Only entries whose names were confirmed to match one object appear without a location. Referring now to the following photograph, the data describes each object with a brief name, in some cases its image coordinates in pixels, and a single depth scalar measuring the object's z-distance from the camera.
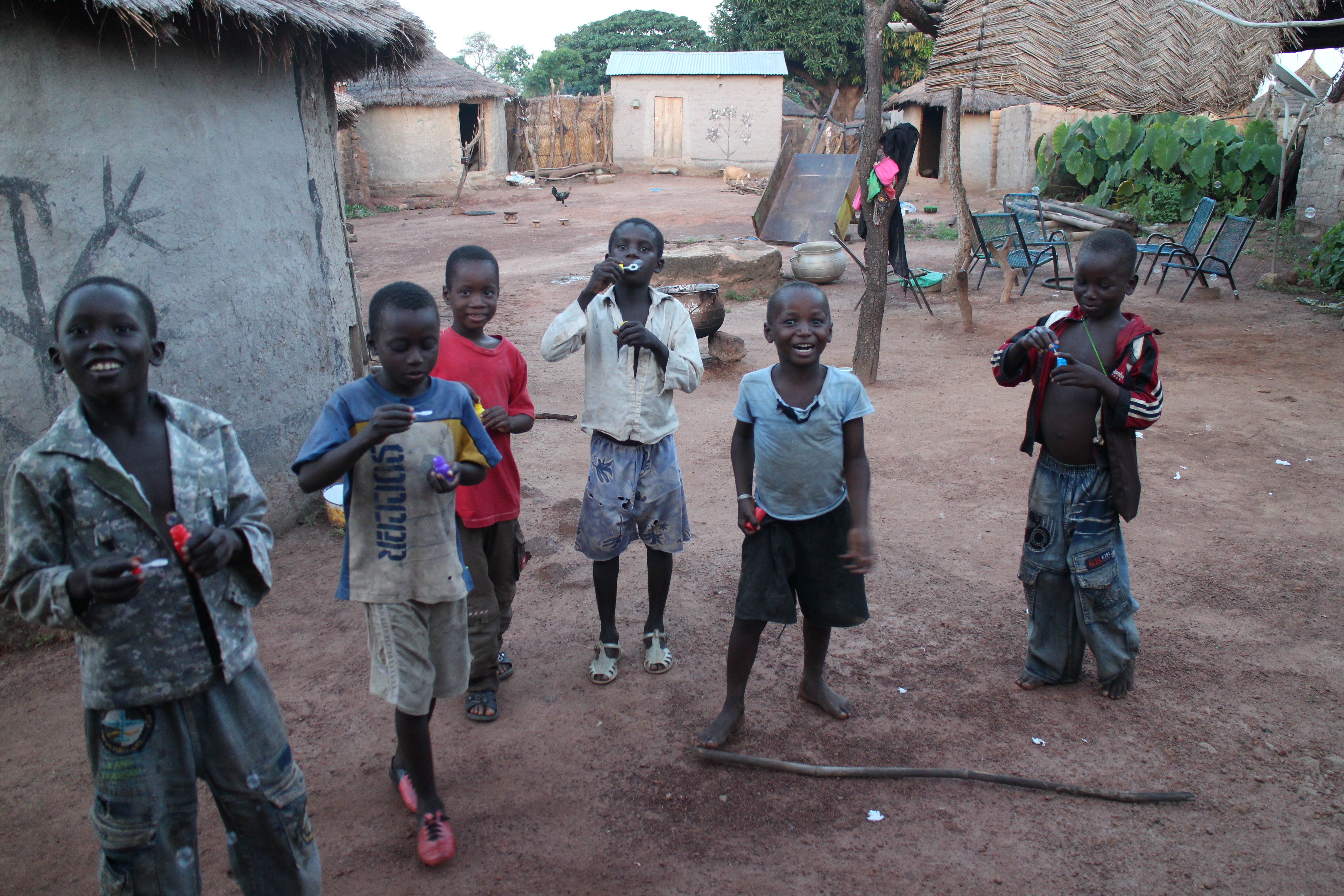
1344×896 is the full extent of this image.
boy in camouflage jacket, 1.60
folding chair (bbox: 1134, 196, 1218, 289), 9.67
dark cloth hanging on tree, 9.23
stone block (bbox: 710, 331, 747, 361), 7.57
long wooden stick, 2.46
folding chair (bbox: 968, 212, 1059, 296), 9.78
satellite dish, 10.41
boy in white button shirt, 2.97
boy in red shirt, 2.66
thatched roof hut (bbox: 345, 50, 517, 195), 21.91
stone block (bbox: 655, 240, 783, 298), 9.95
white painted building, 26.17
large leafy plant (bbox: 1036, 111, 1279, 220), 12.80
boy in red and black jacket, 2.70
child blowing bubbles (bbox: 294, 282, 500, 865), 2.12
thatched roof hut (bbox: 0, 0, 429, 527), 3.40
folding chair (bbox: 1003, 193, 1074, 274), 10.35
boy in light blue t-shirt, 2.52
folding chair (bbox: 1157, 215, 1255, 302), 9.22
